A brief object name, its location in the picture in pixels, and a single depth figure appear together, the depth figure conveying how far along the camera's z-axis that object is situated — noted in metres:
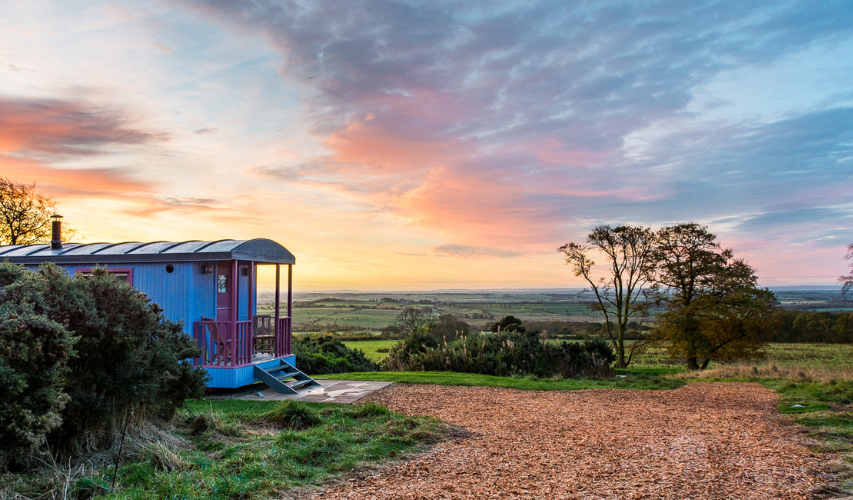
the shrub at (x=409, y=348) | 14.86
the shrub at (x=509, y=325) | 17.98
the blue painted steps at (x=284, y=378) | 9.75
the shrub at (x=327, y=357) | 13.96
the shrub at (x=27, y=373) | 3.53
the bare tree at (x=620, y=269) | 18.58
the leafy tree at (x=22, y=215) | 21.27
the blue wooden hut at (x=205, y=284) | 9.56
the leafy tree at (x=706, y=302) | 16.12
